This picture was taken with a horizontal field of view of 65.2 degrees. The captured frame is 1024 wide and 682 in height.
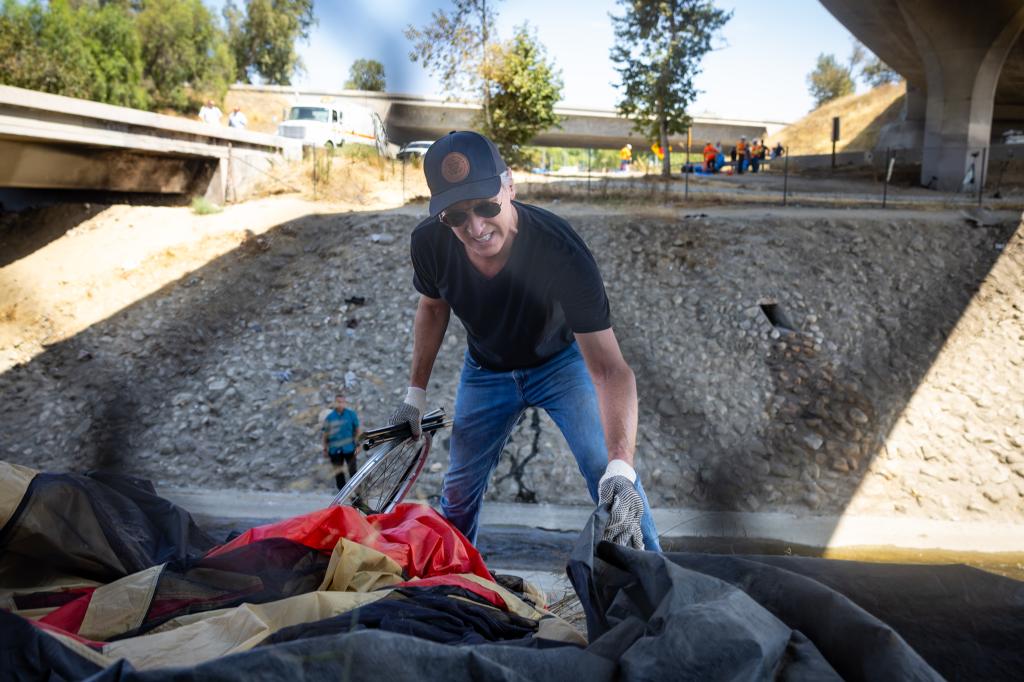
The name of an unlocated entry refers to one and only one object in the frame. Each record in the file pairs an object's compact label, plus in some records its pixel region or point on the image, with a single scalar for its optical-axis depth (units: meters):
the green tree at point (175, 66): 25.86
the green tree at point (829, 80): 60.97
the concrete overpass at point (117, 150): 9.89
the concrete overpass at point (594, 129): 36.22
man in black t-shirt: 3.27
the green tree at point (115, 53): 27.69
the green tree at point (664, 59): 20.47
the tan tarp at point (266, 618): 2.10
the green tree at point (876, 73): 61.53
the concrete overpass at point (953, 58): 19.36
